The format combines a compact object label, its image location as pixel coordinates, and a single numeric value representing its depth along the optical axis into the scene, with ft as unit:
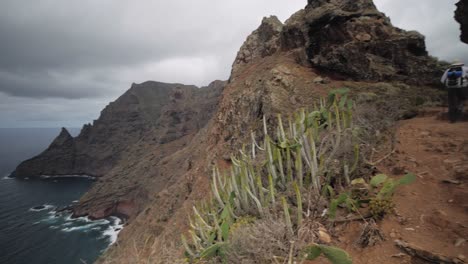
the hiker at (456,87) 20.18
